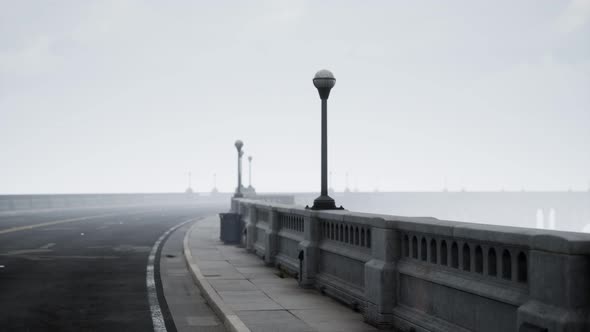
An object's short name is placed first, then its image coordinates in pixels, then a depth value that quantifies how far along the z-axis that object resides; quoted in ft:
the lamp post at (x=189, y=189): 439.02
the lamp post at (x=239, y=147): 114.68
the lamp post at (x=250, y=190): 193.10
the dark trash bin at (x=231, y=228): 82.89
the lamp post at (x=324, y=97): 49.52
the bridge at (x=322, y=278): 20.74
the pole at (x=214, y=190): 507.30
